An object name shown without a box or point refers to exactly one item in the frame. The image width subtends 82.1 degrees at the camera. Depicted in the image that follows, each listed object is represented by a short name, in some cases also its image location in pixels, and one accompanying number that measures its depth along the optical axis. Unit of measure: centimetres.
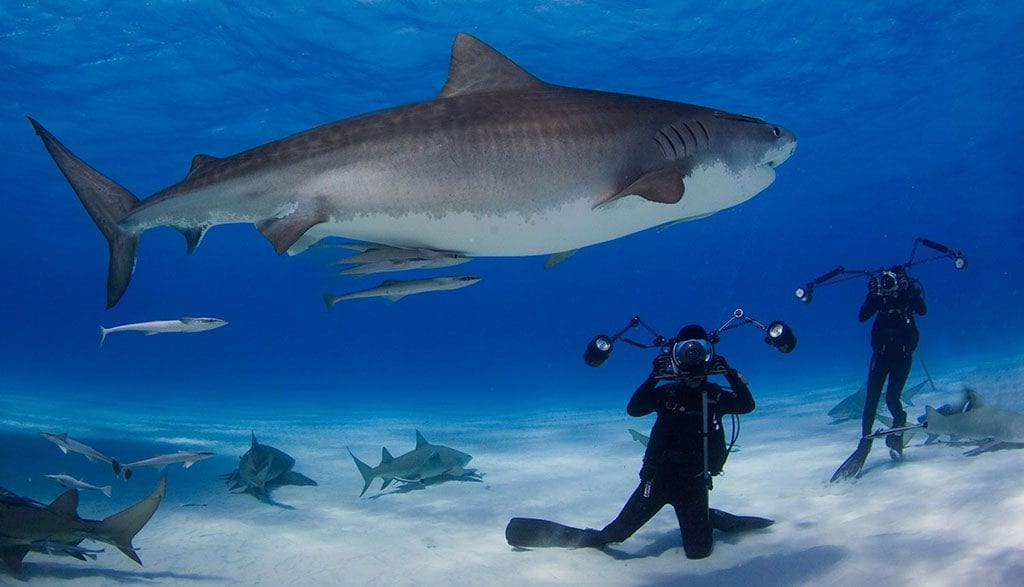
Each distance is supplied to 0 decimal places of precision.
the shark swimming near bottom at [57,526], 432
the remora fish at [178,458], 606
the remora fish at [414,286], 311
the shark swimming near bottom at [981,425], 629
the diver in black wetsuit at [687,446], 468
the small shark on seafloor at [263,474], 787
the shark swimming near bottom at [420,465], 786
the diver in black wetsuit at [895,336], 738
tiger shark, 275
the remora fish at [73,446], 612
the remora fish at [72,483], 625
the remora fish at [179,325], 488
